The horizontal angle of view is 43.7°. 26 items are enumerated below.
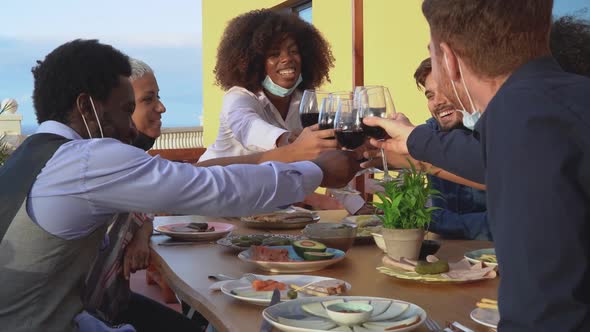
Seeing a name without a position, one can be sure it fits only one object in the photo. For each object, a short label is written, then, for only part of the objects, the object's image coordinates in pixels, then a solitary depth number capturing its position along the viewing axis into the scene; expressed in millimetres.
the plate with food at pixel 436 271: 1952
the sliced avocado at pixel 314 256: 2174
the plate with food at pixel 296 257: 2146
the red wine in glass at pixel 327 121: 2467
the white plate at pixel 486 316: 1495
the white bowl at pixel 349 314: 1483
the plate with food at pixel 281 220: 3045
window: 10406
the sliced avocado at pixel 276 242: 2492
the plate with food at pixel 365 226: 2643
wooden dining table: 1669
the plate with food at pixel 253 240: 2504
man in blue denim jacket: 2721
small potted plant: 2152
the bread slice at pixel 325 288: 1795
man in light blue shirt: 1993
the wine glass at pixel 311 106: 2838
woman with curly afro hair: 3943
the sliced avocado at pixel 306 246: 2199
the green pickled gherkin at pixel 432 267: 1986
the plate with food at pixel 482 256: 2146
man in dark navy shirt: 998
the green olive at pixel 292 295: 1759
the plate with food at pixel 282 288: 1758
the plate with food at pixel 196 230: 2836
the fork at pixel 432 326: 1504
